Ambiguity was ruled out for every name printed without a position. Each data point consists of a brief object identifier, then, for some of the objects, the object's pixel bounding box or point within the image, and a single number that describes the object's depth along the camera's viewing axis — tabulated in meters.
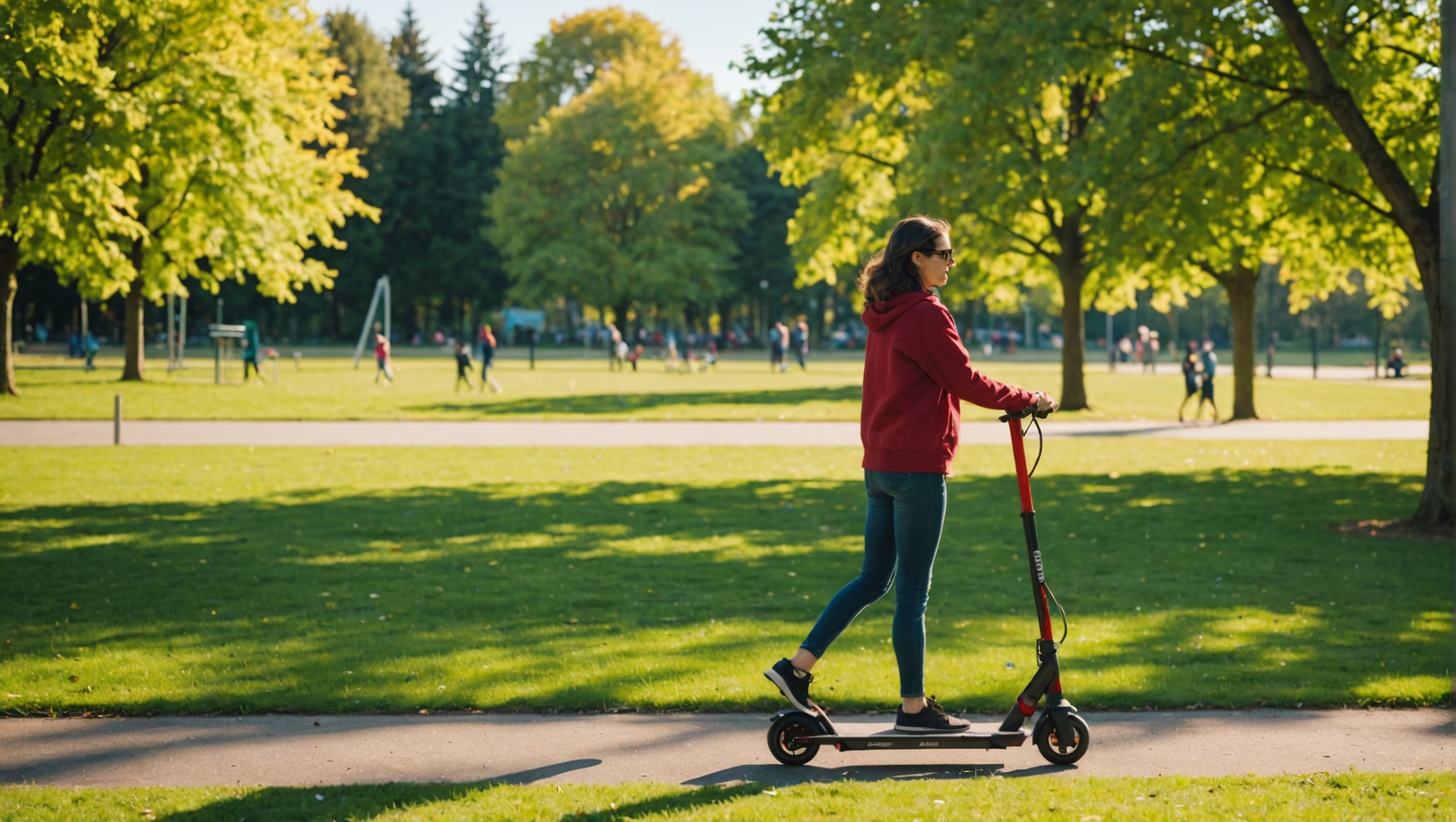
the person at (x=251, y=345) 33.28
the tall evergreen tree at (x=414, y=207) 72.88
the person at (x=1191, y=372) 25.72
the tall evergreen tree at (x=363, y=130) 71.19
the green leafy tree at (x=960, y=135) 12.57
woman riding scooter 4.62
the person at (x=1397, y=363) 42.28
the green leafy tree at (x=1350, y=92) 11.27
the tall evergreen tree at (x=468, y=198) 72.88
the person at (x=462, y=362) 30.58
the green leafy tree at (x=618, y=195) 61.97
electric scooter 4.80
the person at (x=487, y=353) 31.25
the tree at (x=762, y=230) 74.06
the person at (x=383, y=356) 33.56
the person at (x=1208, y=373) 25.16
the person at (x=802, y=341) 48.12
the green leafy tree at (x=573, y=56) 69.06
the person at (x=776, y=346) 47.00
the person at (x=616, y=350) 46.53
